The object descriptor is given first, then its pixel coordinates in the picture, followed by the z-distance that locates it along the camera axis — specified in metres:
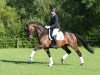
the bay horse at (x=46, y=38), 18.25
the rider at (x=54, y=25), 17.67
